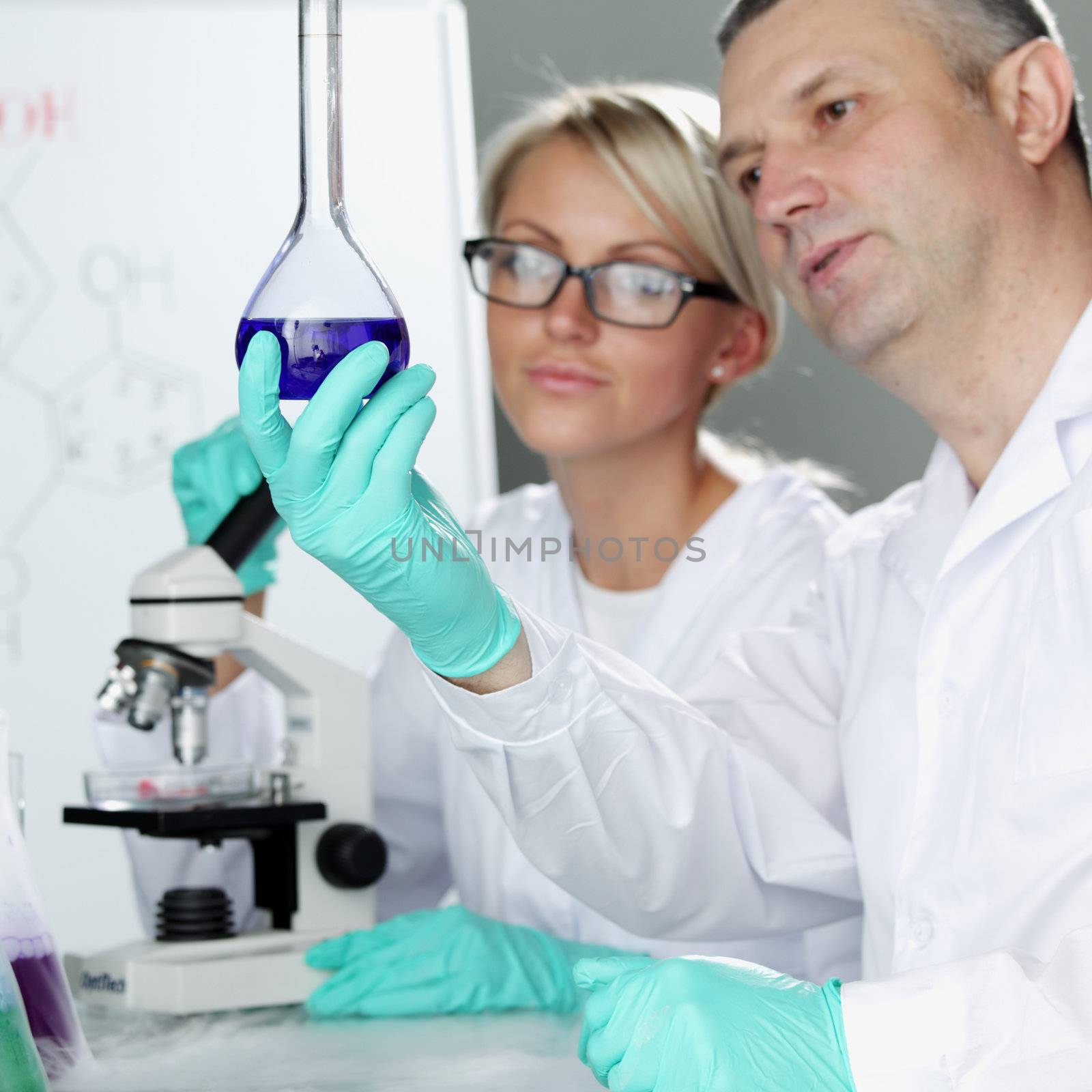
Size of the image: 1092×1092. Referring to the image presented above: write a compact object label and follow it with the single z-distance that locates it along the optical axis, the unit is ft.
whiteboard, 8.40
